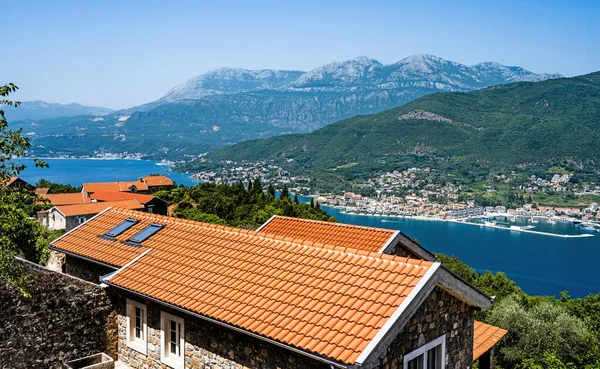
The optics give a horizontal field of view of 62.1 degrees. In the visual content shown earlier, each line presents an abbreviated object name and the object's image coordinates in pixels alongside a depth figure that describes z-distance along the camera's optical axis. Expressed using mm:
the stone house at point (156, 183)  75938
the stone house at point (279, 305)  6229
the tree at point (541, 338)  20312
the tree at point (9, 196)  7453
